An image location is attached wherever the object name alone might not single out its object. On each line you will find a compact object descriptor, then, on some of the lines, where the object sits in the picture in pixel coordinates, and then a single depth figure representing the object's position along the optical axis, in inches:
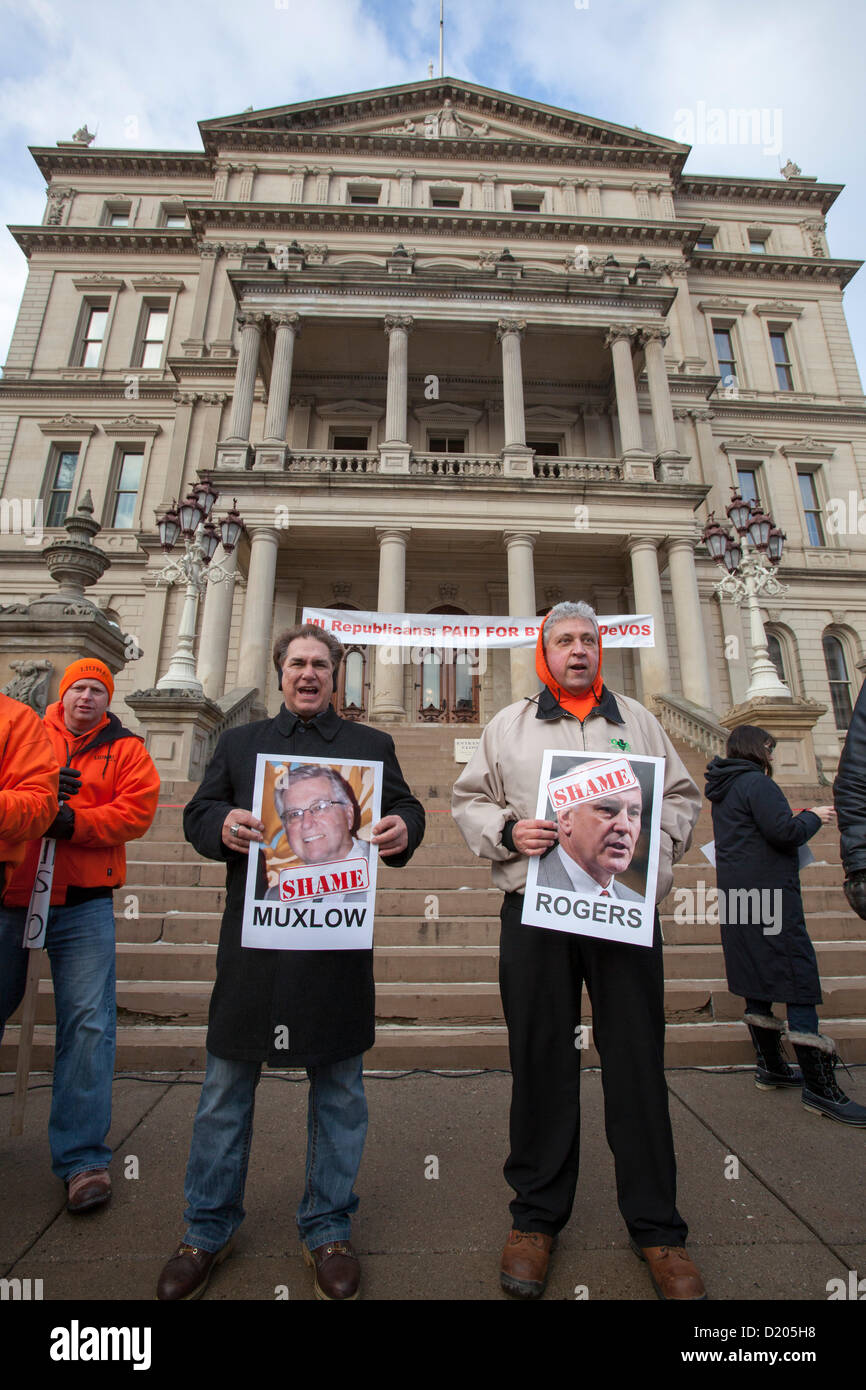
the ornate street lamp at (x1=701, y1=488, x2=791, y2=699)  448.1
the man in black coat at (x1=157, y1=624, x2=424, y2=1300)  92.4
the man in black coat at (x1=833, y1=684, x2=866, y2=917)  105.7
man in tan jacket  92.4
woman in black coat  154.5
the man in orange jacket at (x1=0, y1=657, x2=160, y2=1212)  115.8
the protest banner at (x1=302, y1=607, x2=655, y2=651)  566.6
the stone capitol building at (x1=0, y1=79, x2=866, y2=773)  673.0
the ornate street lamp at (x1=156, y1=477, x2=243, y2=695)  418.6
